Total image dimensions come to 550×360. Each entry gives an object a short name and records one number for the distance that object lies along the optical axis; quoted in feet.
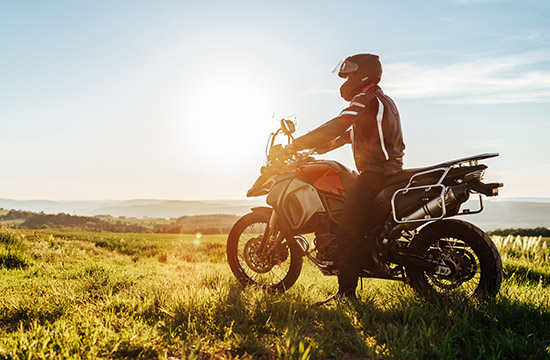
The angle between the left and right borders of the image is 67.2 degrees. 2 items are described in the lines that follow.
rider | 14.44
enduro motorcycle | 13.07
